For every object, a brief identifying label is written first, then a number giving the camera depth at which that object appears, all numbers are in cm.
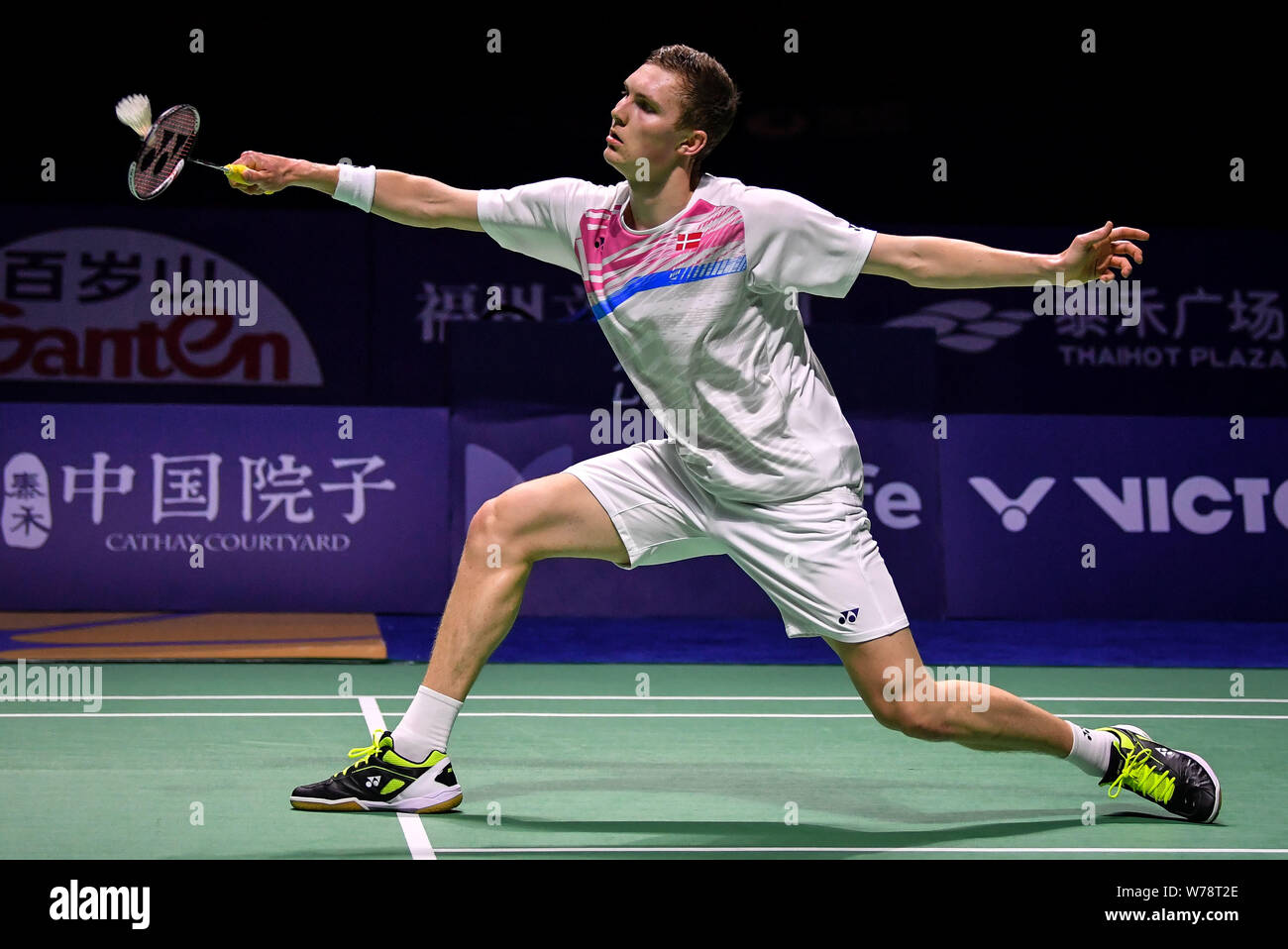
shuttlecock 421
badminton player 365
